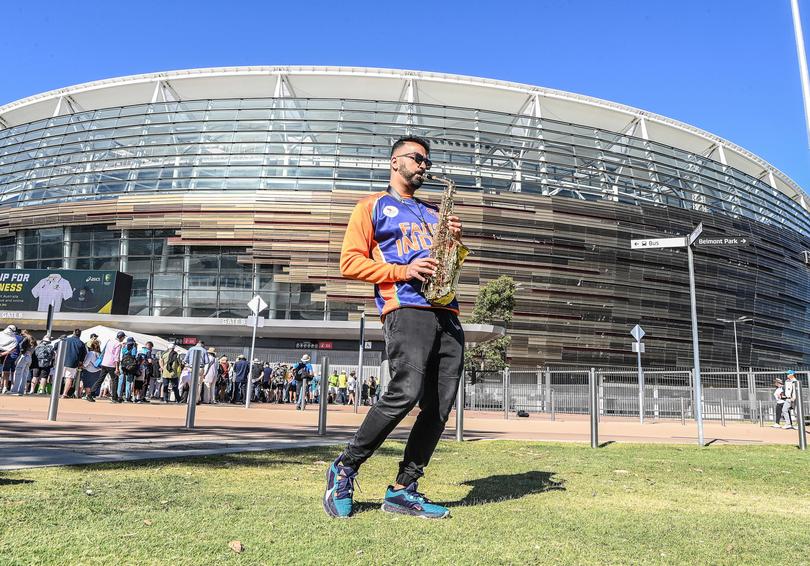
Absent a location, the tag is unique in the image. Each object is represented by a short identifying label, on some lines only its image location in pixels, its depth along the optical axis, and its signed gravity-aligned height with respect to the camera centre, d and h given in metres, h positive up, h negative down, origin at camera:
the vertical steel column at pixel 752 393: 16.67 -0.03
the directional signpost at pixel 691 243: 9.45 +2.37
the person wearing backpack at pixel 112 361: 15.29 +0.25
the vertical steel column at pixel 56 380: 7.94 -0.15
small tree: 32.53 +3.79
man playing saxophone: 2.86 +0.27
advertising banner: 33.00 +4.41
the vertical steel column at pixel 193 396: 7.75 -0.29
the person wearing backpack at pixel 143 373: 15.45 -0.03
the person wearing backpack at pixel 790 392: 13.59 +0.03
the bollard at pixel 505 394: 19.53 -0.35
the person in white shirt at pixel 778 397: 15.30 -0.10
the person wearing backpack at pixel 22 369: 15.79 -0.03
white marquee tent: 20.83 +1.21
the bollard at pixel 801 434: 8.58 -0.58
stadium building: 36.09 +10.84
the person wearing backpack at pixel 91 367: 15.85 +0.08
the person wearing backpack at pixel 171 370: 17.09 +0.08
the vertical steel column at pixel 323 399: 7.79 -0.28
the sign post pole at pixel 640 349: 17.82 +1.30
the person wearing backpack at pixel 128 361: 14.80 +0.25
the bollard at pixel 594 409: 7.98 -0.30
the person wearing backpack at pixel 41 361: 16.17 +0.20
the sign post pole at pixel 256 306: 17.50 +2.06
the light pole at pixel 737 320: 40.12 +4.88
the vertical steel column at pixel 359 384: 17.94 -0.16
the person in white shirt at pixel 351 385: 27.18 -0.29
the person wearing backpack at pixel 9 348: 15.58 +0.51
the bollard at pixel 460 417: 7.80 -0.46
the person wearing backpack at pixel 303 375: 17.83 +0.07
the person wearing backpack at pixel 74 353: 14.13 +0.39
